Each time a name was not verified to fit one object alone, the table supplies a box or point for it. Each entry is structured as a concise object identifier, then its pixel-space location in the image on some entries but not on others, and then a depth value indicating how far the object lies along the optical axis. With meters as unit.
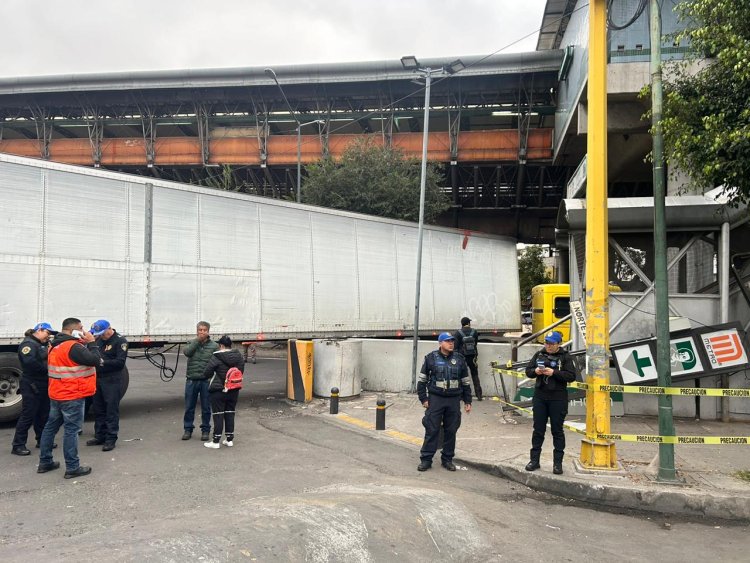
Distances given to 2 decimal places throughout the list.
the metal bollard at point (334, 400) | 9.71
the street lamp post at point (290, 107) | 28.06
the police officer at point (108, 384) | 7.21
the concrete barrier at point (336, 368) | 10.96
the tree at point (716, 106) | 6.32
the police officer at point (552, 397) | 6.03
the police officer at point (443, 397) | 6.42
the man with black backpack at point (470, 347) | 10.86
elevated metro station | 27.86
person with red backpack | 7.31
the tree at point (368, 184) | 20.19
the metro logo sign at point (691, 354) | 8.54
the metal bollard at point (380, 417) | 8.50
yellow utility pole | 6.09
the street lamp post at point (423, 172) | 11.77
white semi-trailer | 8.38
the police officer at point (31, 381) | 6.59
